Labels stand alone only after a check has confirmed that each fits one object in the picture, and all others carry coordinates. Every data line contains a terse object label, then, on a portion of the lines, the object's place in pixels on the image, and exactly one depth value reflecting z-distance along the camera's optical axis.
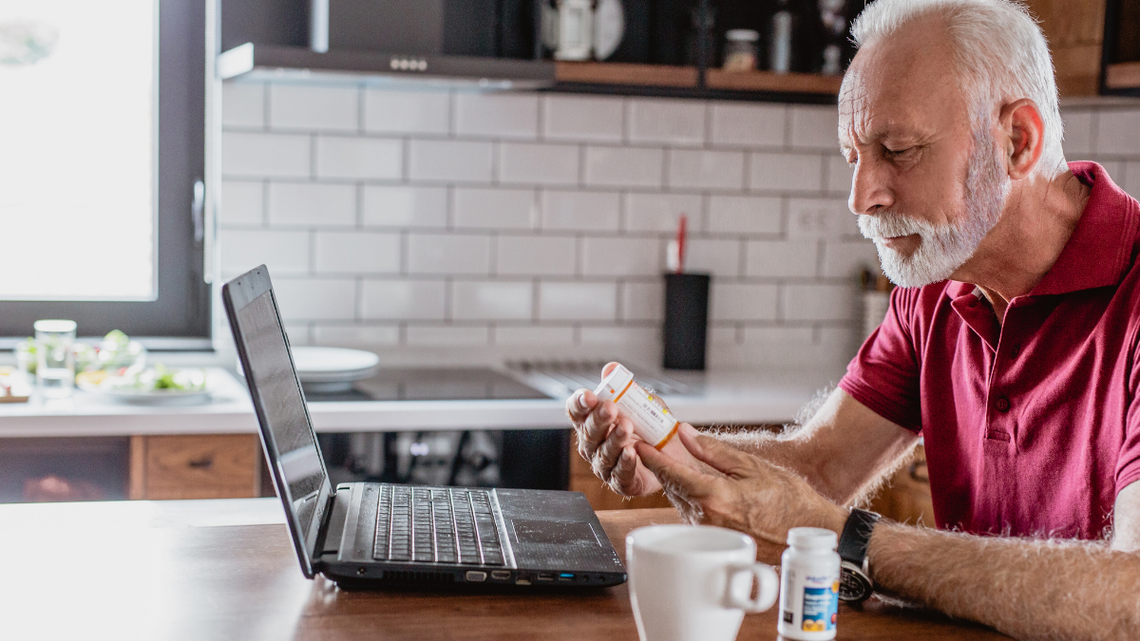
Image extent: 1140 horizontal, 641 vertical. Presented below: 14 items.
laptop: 1.04
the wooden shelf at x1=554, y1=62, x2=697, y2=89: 2.57
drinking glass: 2.26
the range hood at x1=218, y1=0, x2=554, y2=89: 2.35
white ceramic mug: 0.84
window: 2.68
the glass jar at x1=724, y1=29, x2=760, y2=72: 2.79
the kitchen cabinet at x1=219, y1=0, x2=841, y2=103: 2.37
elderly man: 1.24
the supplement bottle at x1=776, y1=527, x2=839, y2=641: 0.91
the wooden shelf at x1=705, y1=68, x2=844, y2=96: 2.67
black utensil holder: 2.85
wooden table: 0.95
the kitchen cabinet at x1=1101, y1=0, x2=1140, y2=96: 2.49
